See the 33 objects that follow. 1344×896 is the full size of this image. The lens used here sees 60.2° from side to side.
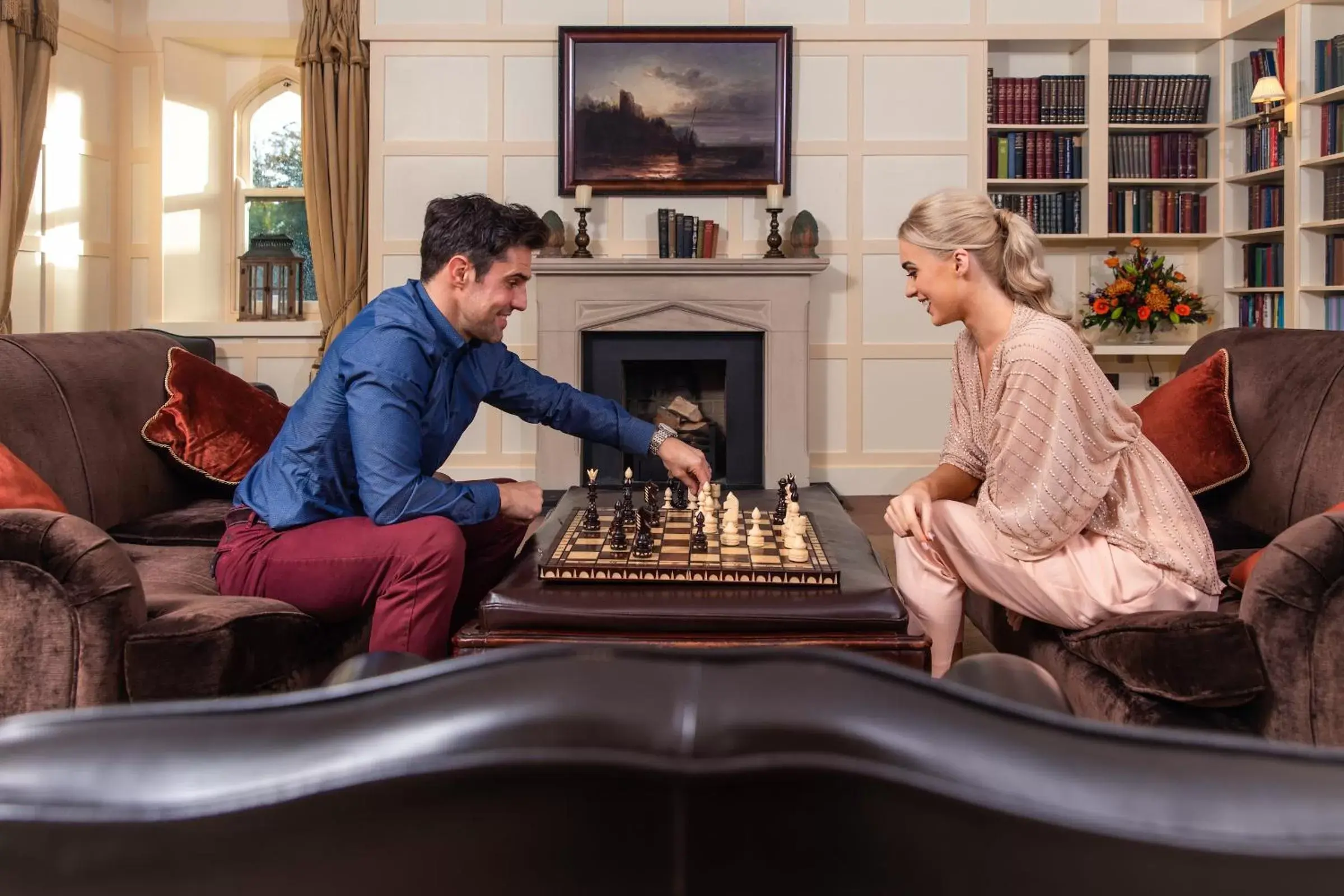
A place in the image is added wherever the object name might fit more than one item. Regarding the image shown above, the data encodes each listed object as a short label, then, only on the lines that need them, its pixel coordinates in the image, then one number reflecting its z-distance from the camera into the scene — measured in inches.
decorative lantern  266.7
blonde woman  87.9
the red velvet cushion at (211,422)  132.4
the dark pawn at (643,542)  95.7
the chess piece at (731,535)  101.3
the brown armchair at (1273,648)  71.2
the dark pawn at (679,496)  125.3
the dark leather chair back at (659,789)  16.3
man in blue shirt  90.1
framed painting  239.9
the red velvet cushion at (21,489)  88.3
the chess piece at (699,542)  97.7
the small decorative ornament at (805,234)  236.1
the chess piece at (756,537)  101.7
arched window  275.4
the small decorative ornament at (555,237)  236.8
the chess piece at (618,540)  96.1
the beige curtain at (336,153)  247.6
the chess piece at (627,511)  101.7
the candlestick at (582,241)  235.1
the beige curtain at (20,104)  212.1
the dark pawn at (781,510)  113.8
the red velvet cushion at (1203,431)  121.8
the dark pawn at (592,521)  110.1
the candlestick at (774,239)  236.2
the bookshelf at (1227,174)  218.7
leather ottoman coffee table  84.6
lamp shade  214.2
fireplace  235.6
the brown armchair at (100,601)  74.1
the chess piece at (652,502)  113.3
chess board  89.9
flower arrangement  237.1
